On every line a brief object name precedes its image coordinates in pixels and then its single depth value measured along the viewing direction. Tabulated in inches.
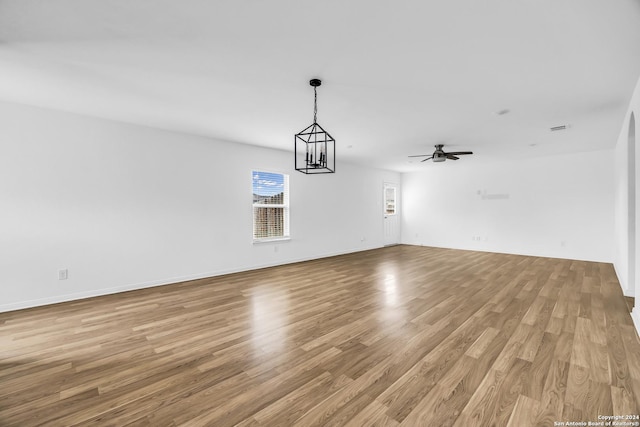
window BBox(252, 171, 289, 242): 222.2
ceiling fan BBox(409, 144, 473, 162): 205.5
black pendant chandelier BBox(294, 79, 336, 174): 112.6
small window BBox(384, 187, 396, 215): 357.3
